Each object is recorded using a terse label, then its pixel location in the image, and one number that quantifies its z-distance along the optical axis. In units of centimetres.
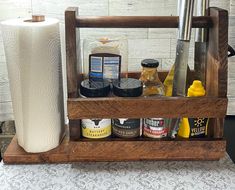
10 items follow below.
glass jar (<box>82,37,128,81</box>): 64
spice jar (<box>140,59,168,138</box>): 62
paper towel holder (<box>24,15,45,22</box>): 61
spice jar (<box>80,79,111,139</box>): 60
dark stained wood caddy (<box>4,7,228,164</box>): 59
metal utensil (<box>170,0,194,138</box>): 59
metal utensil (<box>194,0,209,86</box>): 65
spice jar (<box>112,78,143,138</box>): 60
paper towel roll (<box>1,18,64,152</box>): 57
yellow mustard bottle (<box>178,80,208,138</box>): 62
